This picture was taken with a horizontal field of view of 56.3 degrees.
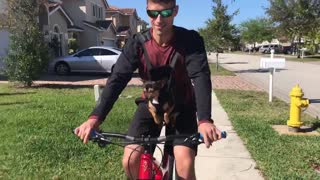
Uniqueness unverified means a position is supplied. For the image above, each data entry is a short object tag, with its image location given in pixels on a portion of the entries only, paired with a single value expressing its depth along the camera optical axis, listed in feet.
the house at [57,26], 58.31
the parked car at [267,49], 164.95
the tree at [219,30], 56.43
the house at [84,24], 78.50
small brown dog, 6.25
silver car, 48.18
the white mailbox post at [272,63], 24.16
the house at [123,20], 114.84
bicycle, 5.75
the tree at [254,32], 195.59
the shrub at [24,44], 33.94
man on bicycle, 6.23
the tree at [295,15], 114.56
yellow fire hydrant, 16.94
